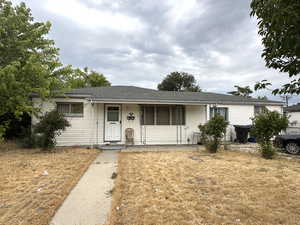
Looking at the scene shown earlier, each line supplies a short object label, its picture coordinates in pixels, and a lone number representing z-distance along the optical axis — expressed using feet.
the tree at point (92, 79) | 97.79
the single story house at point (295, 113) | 70.68
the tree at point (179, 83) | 120.98
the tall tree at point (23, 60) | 25.51
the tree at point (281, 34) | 5.28
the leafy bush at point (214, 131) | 26.30
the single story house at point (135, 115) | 31.91
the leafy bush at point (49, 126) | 25.32
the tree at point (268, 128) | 23.22
